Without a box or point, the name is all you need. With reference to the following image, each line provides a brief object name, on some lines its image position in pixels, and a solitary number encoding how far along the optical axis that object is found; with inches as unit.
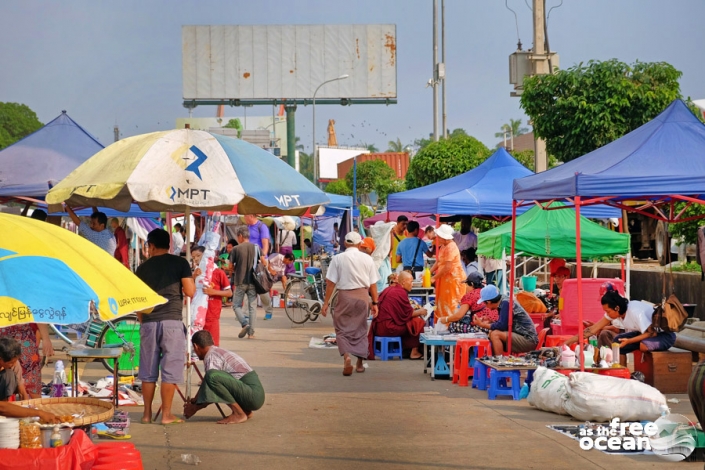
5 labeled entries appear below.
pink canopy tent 1244.3
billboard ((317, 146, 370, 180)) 3734.3
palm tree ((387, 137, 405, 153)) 5123.0
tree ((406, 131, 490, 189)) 1315.2
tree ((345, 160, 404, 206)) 2363.4
